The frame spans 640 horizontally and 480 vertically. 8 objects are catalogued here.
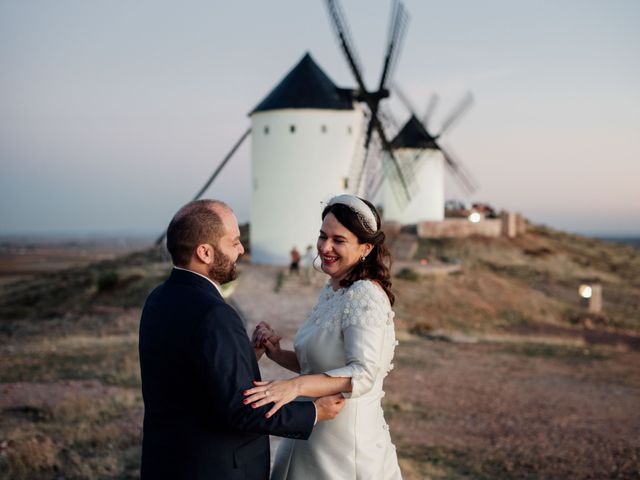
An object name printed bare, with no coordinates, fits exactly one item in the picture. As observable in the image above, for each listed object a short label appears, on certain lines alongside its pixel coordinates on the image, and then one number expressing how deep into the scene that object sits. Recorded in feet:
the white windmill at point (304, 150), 76.79
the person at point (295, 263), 68.90
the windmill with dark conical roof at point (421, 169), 113.19
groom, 8.93
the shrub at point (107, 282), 67.72
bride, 10.24
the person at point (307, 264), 68.69
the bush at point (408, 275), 74.18
